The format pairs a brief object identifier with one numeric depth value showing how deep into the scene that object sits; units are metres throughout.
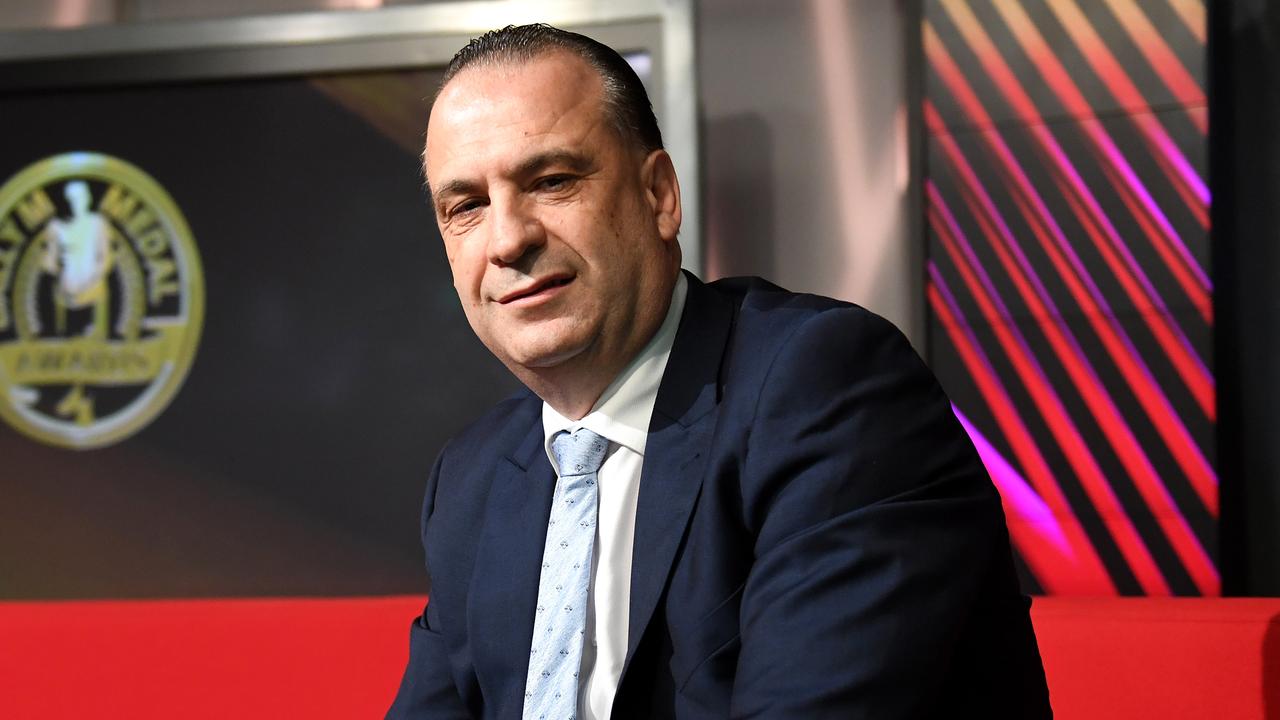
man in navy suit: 2.14
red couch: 2.53
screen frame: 3.10
